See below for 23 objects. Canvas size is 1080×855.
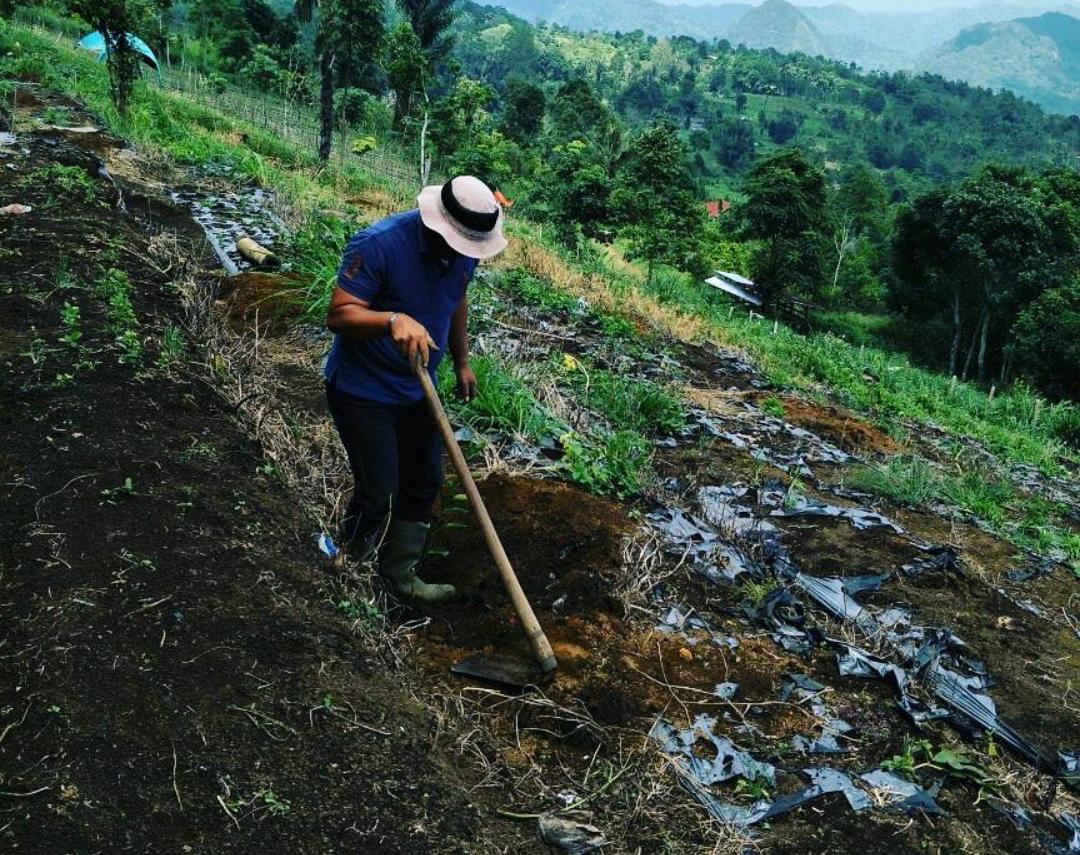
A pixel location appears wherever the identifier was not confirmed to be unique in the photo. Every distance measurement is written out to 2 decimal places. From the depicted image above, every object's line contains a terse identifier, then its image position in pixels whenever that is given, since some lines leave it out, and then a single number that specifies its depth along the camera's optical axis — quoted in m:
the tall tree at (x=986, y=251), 25.83
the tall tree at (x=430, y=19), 38.59
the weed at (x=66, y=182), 6.16
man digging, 2.65
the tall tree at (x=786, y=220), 27.83
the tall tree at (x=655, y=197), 20.78
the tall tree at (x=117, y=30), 12.13
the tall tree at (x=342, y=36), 18.81
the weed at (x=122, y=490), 2.76
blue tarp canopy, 14.37
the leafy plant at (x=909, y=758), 2.73
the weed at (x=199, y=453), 3.20
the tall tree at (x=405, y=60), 22.66
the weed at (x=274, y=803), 1.89
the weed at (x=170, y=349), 3.90
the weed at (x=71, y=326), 3.73
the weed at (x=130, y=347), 3.76
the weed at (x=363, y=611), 2.82
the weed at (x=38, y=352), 3.53
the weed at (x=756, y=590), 3.61
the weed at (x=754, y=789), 2.53
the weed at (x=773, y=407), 7.56
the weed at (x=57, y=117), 9.96
